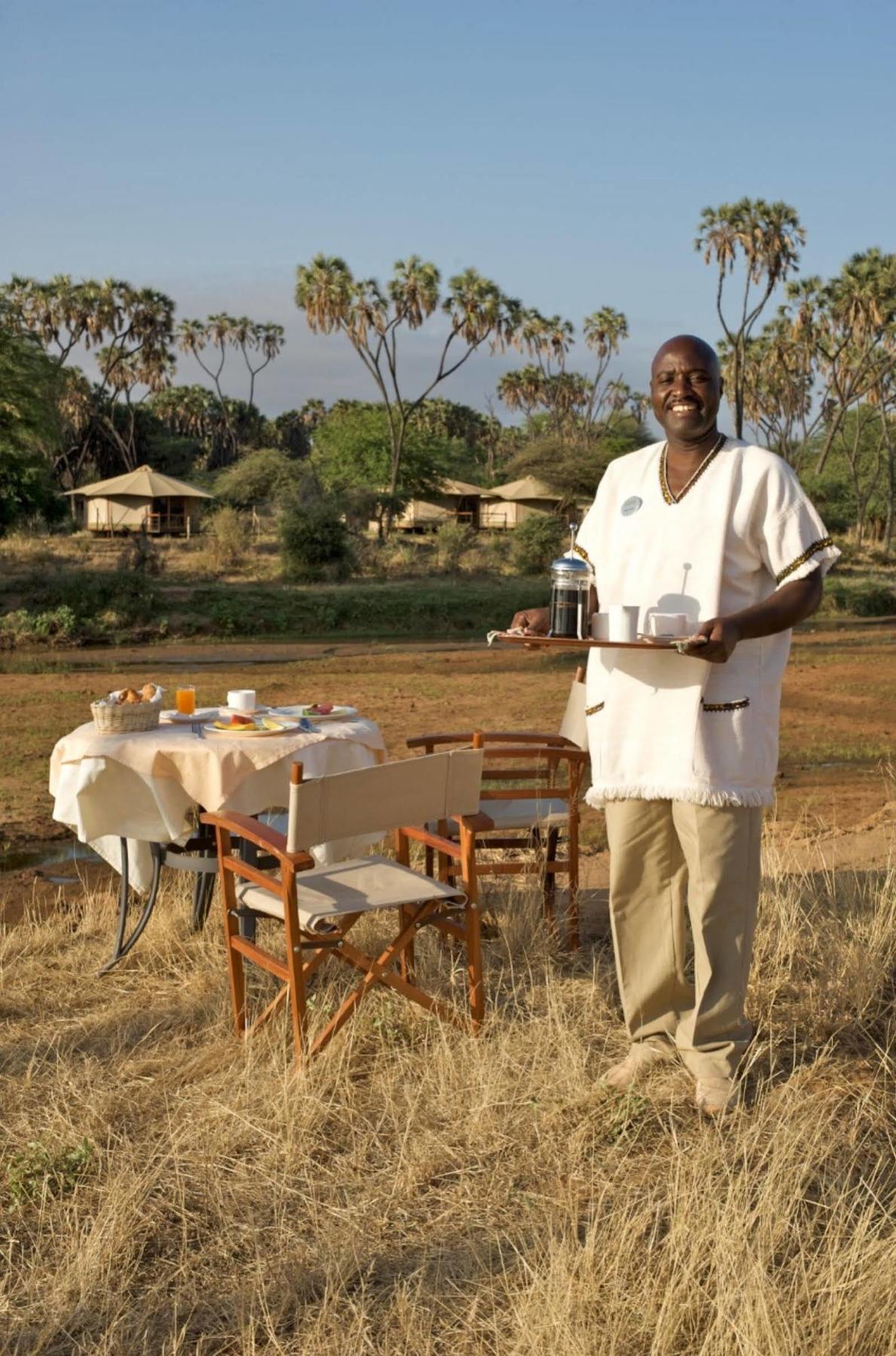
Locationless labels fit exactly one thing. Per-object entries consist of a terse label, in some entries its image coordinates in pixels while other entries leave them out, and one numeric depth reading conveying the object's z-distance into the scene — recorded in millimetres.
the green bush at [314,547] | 27906
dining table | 4844
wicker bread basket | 4953
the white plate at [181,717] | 5371
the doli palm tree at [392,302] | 44406
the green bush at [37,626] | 20359
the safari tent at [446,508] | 43500
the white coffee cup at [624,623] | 3232
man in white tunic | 3266
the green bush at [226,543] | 28422
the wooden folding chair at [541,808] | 5133
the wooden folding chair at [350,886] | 3756
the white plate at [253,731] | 4977
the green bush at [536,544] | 31734
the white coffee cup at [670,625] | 3221
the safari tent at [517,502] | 44719
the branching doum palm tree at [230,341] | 63875
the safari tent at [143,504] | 38906
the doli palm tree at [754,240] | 43500
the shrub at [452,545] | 31000
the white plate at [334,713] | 5406
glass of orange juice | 5469
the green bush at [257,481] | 42375
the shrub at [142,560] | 26016
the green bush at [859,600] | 28734
